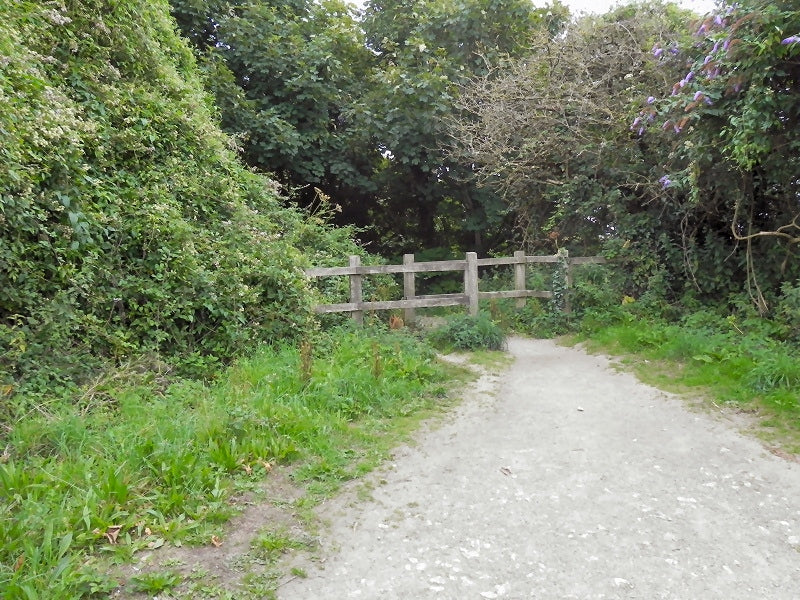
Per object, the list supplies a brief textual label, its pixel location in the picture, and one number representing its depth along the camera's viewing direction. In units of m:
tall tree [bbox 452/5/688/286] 9.92
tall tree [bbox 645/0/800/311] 6.20
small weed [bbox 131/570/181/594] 2.86
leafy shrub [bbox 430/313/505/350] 8.66
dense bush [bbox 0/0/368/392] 5.18
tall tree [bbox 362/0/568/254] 13.51
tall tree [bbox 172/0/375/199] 13.02
